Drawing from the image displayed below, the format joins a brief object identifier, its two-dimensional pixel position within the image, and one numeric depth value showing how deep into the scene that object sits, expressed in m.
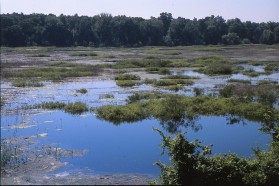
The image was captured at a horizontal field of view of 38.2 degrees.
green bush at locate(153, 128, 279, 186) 11.64
